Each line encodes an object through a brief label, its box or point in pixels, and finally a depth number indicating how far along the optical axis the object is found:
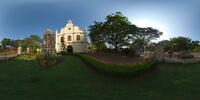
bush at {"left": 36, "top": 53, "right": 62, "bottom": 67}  9.54
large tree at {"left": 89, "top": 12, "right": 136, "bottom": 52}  16.84
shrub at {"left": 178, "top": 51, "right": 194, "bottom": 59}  11.92
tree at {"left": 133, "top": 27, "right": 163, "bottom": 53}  18.20
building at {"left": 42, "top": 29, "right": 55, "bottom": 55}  10.52
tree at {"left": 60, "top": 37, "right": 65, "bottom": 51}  21.34
